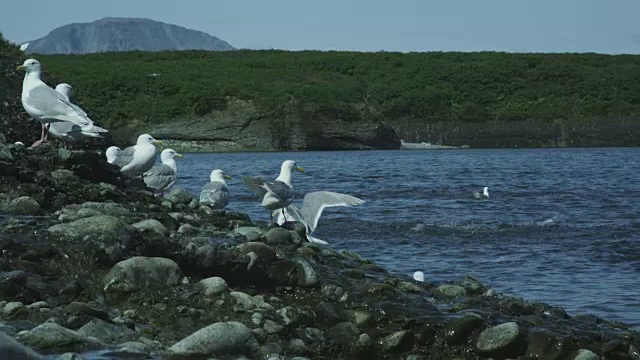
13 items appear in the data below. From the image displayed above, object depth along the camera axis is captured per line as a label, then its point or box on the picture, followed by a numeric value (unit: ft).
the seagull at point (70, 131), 82.53
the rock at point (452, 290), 61.87
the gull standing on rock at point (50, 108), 81.97
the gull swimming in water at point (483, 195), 154.71
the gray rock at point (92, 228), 55.42
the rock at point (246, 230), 69.46
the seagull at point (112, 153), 92.22
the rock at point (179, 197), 88.05
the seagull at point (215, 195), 90.30
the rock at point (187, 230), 67.05
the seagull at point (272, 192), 83.76
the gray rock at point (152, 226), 61.33
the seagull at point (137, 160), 86.22
